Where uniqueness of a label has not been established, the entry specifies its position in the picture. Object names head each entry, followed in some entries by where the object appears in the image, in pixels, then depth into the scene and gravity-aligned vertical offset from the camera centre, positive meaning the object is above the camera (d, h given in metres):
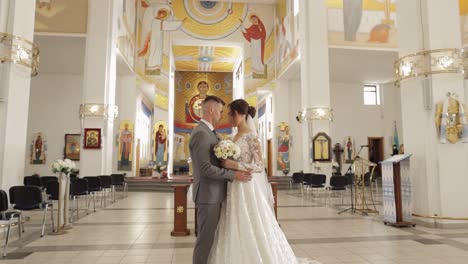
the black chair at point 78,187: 7.61 -0.52
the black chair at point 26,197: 5.64 -0.55
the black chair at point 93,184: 8.85 -0.51
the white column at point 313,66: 12.52 +3.82
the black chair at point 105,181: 10.02 -0.50
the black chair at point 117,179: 11.51 -0.50
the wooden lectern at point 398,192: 6.23 -0.49
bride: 2.99 -0.48
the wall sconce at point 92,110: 11.56 +1.89
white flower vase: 6.09 -0.65
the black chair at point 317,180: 10.55 -0.46
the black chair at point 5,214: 4.23 -0.73
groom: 2.77 -0.10
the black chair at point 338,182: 9.89 -0.48
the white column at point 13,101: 6.11 +1.21
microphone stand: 8.03 -1.08
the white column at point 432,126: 6.12 +0.78
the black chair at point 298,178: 12.23 -0.46
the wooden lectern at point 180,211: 5.64 -0.78
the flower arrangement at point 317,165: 12.00 +0.00
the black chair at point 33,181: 8.37 -0.41
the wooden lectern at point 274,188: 6.04 -0.41
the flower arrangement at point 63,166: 5.80 -0.02
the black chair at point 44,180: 8.36 -0.40
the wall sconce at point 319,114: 12.36 +1.92
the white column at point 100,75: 11.53 +3.20
